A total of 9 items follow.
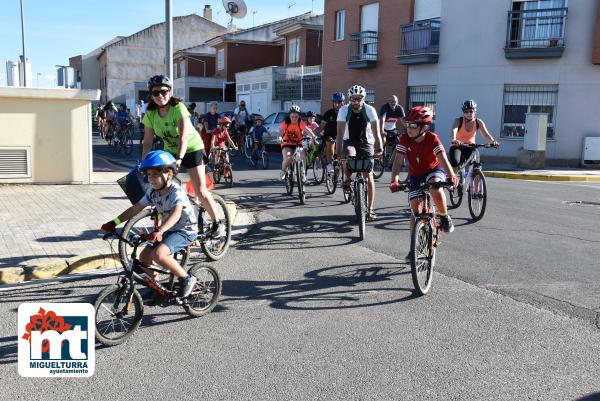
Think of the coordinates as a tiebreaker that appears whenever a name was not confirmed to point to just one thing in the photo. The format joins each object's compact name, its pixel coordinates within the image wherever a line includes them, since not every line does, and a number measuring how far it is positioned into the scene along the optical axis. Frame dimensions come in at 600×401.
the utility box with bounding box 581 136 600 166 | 19.66
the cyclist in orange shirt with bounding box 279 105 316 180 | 11.44
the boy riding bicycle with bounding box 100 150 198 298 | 4.54
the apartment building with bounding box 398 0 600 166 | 20.05
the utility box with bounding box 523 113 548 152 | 18.53
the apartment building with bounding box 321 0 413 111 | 25.52
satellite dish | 47.56
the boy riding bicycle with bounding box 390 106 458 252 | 6.02
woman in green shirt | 6.25
